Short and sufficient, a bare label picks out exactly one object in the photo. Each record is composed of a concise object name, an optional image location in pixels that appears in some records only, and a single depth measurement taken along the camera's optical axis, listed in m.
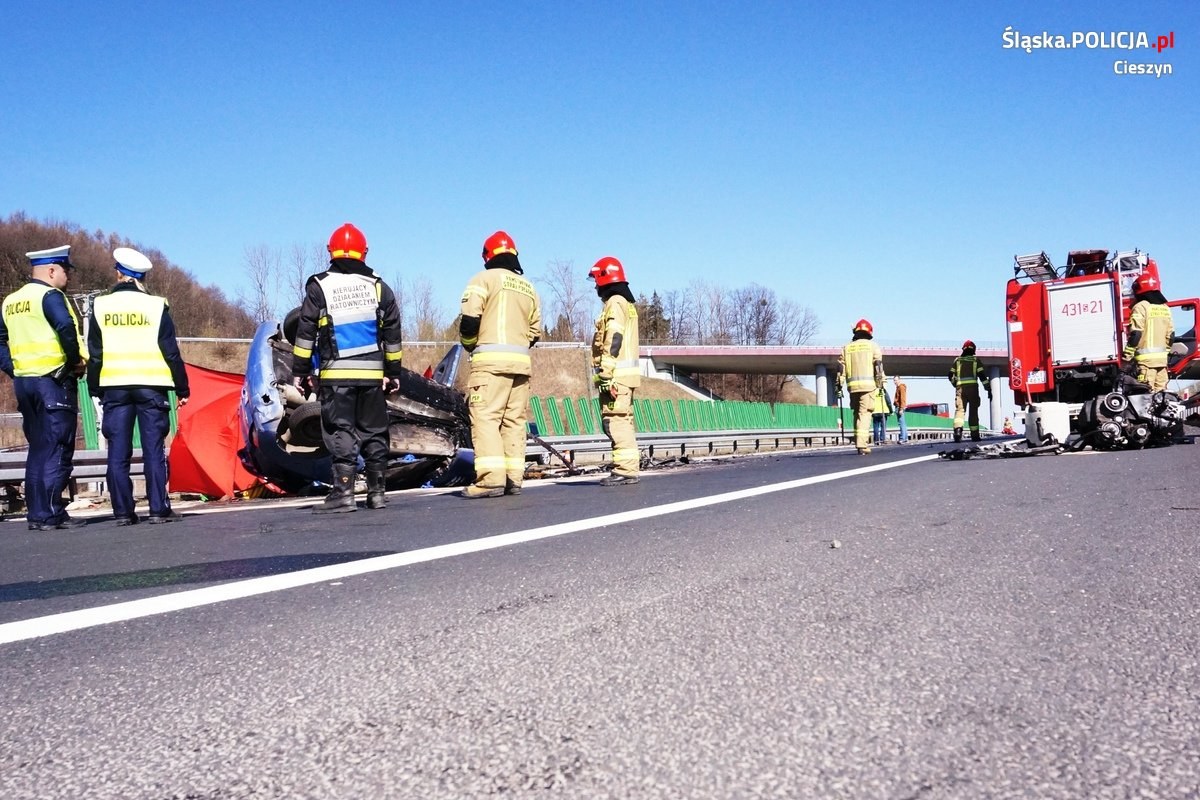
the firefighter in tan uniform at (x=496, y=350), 7.26
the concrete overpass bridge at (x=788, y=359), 69.38
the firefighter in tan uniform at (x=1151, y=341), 11.64
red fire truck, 10.99
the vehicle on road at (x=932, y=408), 56.35
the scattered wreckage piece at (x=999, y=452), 10.49
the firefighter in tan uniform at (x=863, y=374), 14.36
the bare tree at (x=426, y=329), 60.28
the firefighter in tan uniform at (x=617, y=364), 8.52
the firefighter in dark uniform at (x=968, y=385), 18.81
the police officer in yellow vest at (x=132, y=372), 6.45
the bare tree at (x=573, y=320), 66.69
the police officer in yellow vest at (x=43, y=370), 6.24
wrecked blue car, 8.39
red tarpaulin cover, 9.30
